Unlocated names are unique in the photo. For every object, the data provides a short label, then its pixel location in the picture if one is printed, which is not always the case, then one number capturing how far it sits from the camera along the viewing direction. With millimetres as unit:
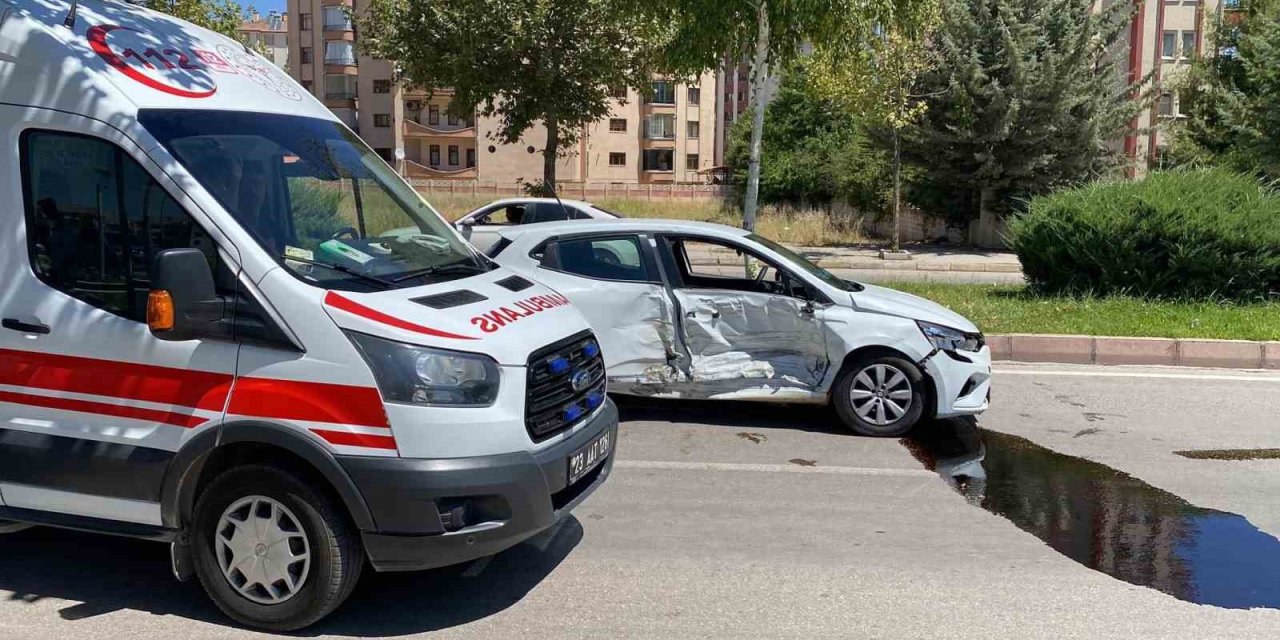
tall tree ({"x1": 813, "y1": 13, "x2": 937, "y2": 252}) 24125
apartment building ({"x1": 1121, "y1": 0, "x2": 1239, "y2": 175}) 39469
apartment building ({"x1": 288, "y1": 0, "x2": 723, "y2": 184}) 62594
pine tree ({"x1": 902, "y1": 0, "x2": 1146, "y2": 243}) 26219
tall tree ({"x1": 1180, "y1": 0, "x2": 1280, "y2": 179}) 20453
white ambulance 3910
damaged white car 7352
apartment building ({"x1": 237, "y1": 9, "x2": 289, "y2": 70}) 96375
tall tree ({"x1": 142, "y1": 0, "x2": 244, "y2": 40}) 16859
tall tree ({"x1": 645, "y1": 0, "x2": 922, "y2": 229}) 12031
